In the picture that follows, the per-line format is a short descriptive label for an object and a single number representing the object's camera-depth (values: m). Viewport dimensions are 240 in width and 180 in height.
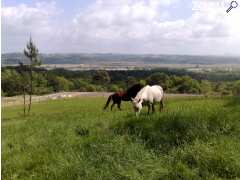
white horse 16.66
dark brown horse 22.35
